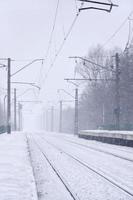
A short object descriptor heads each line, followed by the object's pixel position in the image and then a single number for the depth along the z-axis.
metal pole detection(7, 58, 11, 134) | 57.44
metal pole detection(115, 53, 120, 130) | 45.04
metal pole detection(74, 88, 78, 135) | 72.81
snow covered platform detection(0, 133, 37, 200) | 10.03
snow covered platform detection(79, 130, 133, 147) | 33.20
